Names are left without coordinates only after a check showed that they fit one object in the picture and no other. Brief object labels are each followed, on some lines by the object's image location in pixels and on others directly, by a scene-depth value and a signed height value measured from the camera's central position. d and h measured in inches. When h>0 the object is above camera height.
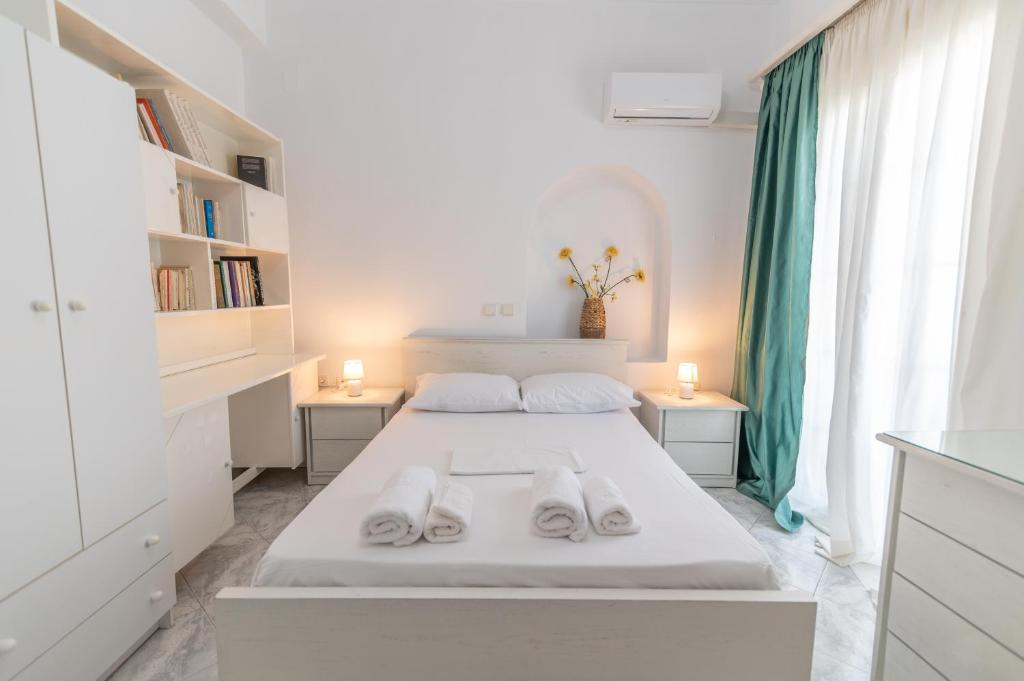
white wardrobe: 43.0 -9.2
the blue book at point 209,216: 83.7 +15.1
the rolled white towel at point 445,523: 49.1 -24.0
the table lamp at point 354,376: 106.0 -17.9
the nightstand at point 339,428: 102.3 -28.9
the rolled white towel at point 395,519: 47.9 -23.3
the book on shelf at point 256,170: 97.3 +27.7
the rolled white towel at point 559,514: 49.6 -23.4
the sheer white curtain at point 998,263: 51.4 +5.0
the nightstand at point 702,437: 102.8 -30.3
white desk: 66.8 -24.6
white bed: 42.2 -28.6
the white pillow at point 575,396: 97.0 -20.2
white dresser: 38.1 -23.7
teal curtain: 88.4 +5.4
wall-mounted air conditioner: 99.5 +45.9
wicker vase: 114.3 -4.3
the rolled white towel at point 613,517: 50.4 -23.9
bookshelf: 65.1 +15.4
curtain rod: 76.9 +50.6
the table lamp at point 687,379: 107.7 -18.0
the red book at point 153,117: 69.5 +27.7
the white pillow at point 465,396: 96.5 -20.3
